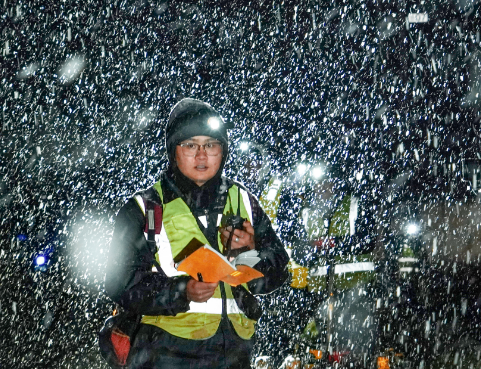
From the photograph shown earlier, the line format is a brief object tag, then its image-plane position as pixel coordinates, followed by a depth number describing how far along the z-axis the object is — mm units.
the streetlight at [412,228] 18441
